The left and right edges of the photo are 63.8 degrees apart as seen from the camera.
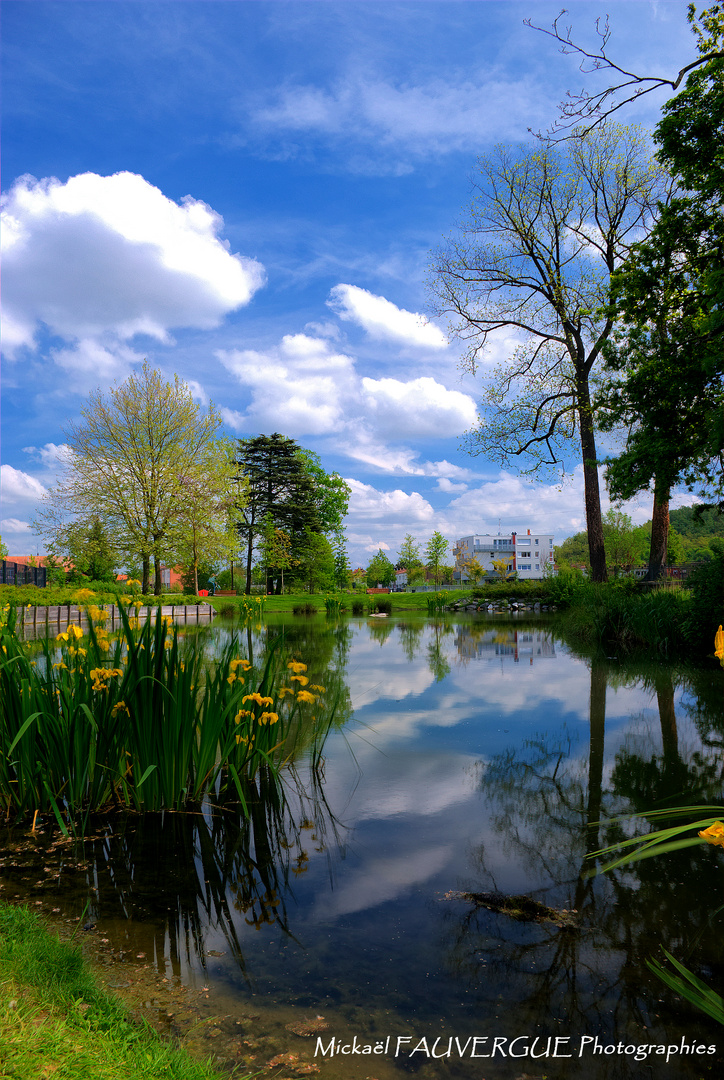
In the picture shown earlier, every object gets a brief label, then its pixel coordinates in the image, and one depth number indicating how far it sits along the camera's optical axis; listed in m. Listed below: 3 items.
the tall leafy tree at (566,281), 17.64
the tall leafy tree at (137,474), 25.20
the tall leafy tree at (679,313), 10.31
